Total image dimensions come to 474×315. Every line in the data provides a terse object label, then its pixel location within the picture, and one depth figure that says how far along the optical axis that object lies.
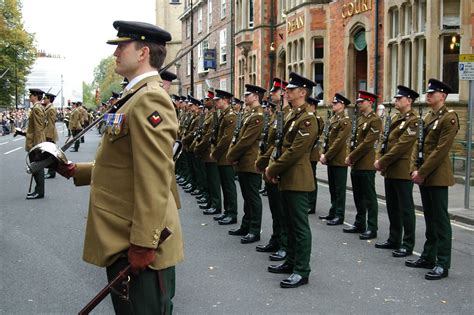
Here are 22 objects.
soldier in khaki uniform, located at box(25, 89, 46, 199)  12.74
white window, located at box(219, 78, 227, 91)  41.06
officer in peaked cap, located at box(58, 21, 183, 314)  3.14
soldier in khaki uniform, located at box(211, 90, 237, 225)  10.23
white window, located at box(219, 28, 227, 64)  41.28
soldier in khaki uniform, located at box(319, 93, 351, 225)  10.54
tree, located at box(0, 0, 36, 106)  64.81
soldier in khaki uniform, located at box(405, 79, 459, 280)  6.95
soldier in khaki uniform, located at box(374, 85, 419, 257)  8.00
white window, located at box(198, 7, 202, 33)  50.38
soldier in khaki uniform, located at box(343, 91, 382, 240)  9.48
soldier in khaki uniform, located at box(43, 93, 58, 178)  13.77
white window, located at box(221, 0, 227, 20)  40.89
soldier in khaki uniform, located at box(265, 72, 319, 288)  6.54
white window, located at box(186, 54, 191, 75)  55.61
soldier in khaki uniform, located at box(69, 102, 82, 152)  26.71
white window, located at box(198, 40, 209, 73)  47.15
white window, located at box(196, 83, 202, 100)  50.18
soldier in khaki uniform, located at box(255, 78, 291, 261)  7.73
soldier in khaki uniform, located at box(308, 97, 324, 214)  11.44
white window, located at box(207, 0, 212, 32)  46.06
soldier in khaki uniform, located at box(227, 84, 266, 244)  8.85
